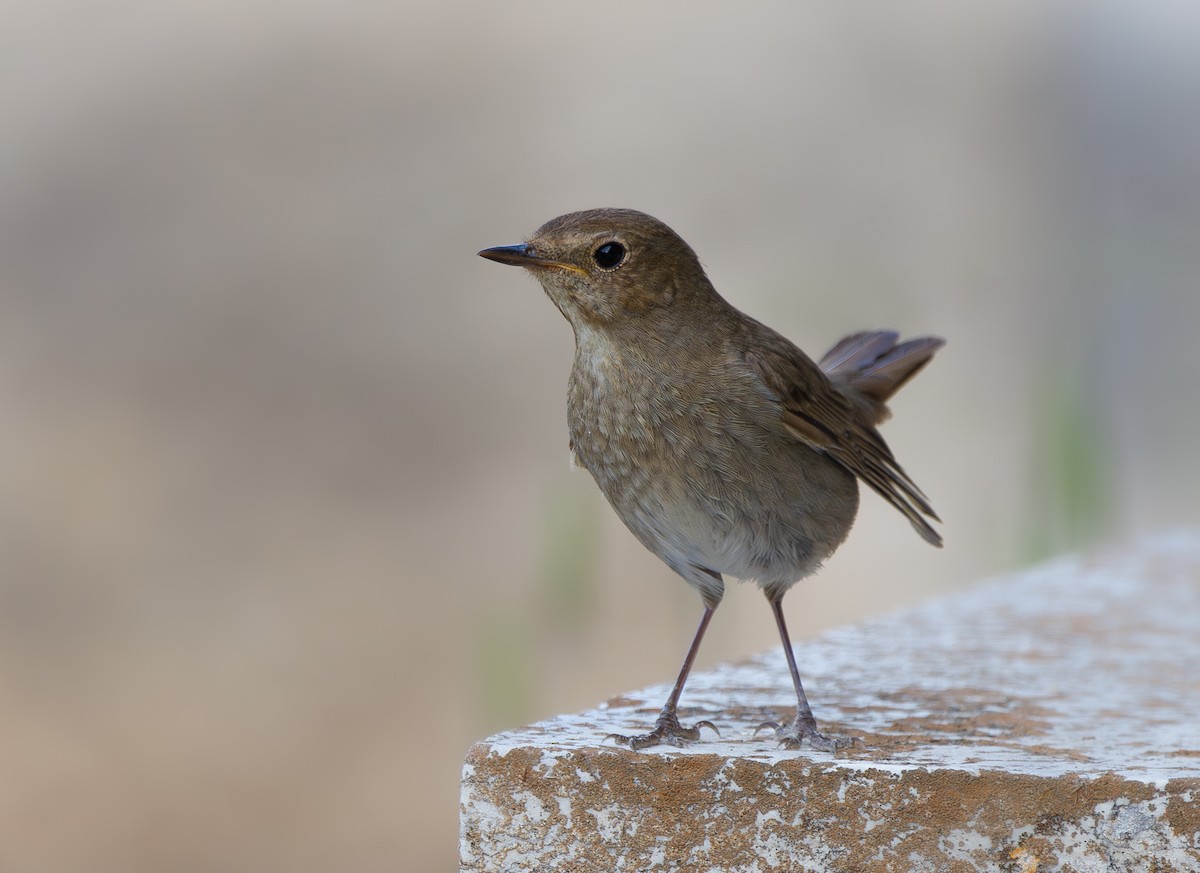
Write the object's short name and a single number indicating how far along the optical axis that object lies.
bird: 5.79
